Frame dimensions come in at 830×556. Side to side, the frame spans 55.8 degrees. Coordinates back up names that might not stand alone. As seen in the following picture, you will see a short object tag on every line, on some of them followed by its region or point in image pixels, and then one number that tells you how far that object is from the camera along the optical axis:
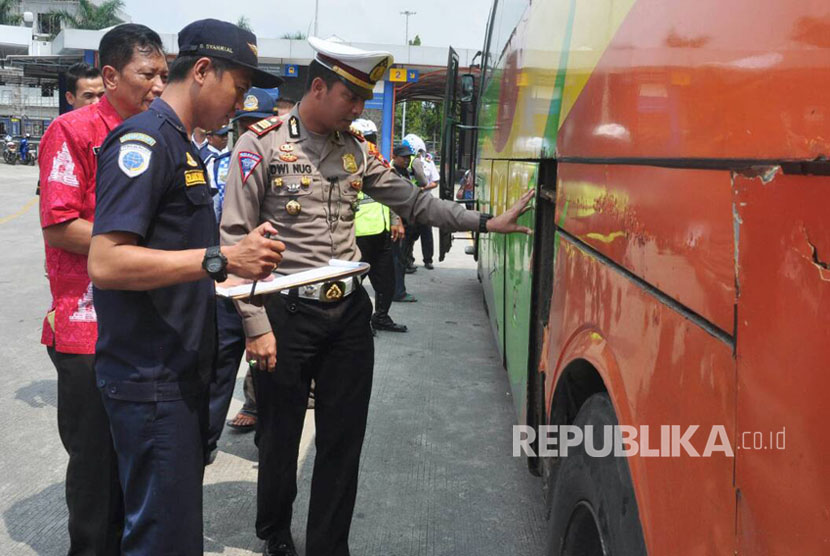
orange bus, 0.92
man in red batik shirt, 2.48
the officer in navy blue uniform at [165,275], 1.82
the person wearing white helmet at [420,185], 8.98
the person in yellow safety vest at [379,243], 6.11
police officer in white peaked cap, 2.68
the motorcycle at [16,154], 33.59
